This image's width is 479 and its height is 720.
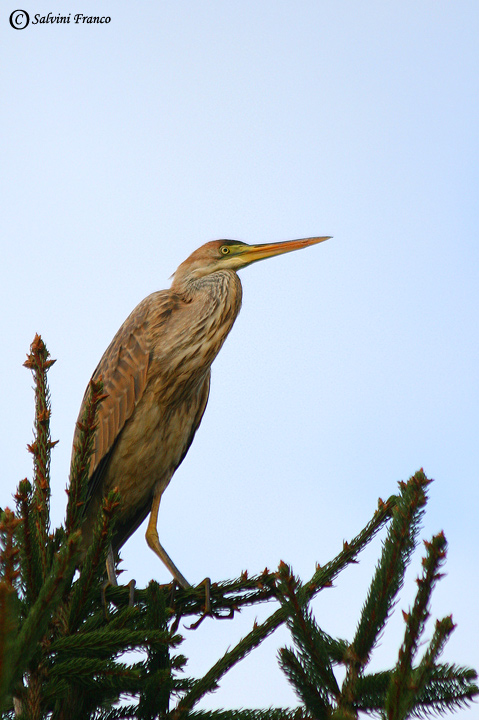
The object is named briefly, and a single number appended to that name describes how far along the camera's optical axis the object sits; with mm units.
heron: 19237
